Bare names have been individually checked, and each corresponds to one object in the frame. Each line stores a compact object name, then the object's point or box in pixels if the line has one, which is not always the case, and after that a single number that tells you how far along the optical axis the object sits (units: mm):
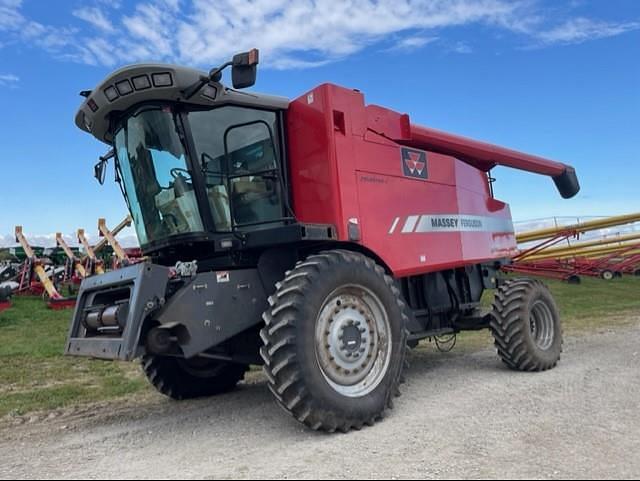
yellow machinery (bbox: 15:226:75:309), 16438
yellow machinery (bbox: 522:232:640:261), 27359
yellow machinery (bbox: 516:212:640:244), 20156
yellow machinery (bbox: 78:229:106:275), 19972
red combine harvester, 4805
